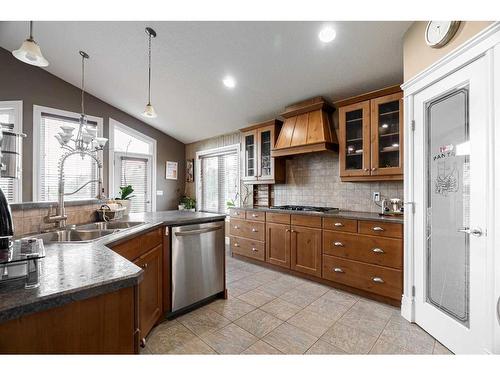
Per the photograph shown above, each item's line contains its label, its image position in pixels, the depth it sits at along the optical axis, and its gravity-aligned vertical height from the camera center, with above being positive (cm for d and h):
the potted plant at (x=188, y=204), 557 -39
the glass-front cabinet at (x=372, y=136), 254 +61
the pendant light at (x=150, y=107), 253 +88
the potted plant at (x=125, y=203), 259 -18
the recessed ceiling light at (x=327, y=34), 223 +151
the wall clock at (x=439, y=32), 162 +115
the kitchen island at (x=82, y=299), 66 -34
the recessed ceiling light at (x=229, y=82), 322 +151
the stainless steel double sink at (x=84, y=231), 160 -33
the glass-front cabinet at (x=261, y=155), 377 +56
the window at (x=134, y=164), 466 +52
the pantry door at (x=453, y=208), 146 -14
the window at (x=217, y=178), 490 +24
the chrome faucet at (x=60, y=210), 166 -17
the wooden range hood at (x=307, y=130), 308 +82
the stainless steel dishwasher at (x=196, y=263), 209 -72
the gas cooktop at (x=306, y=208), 317 -29
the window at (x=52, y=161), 375 +48
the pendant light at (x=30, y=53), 149 +87
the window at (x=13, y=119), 349 +105
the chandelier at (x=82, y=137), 194 +47
